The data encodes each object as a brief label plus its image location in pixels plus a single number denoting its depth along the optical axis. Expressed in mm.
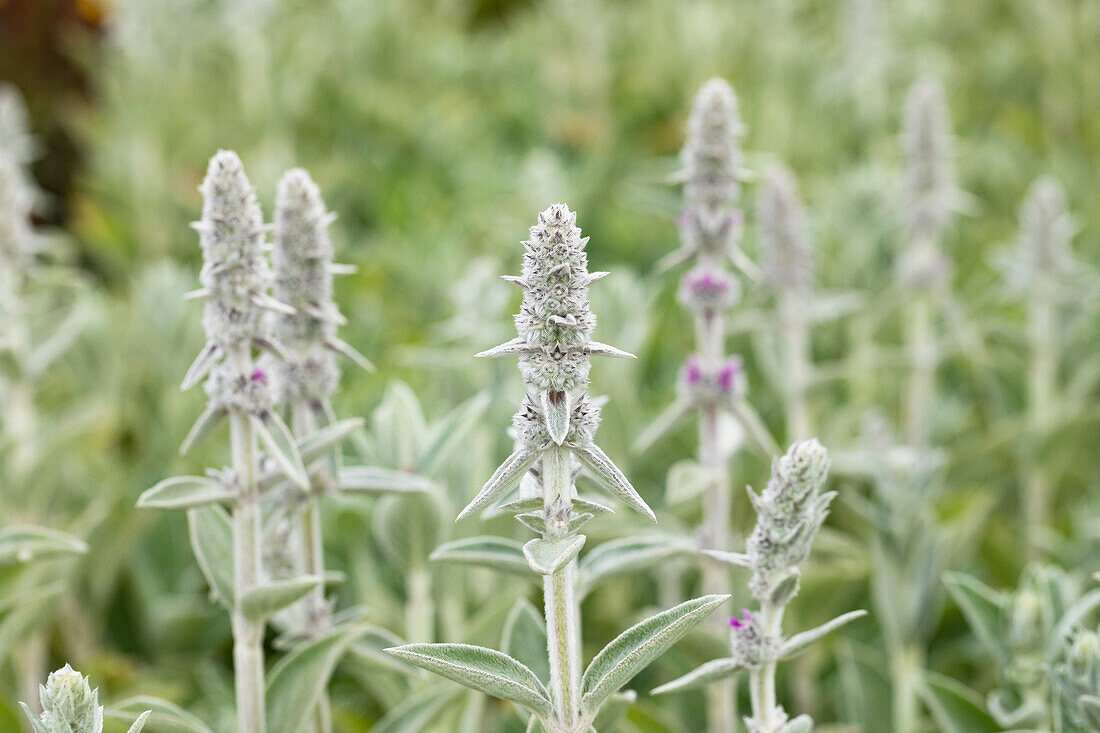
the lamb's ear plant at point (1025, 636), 1670
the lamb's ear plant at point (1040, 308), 2043
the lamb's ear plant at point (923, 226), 2043
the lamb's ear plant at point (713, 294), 1738
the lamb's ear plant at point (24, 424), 1796
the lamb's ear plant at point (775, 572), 1524
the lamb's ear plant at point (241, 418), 1563
